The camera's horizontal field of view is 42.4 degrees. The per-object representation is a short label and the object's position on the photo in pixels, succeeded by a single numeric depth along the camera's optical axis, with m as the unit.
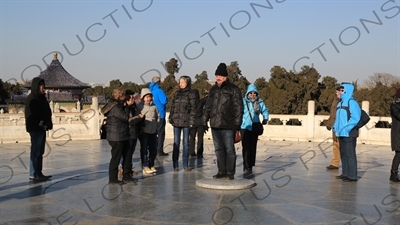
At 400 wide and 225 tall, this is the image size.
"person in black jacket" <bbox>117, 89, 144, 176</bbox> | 8.29
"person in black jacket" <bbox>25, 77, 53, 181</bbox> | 8.27
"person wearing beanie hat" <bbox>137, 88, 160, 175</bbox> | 9.07
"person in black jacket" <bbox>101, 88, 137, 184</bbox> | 7.70
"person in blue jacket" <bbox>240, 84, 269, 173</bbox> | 9.37
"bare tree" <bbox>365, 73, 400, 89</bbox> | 59.81
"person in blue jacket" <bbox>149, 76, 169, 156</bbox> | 10.91
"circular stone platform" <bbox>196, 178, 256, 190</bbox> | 7.36
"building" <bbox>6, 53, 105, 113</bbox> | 52.31
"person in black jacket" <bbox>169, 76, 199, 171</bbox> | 9.08
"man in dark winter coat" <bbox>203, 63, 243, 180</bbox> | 7.61
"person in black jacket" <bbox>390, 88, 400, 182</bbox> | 8.38
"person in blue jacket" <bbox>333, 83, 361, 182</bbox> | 8.41
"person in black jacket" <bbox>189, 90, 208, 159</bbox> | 12.20
